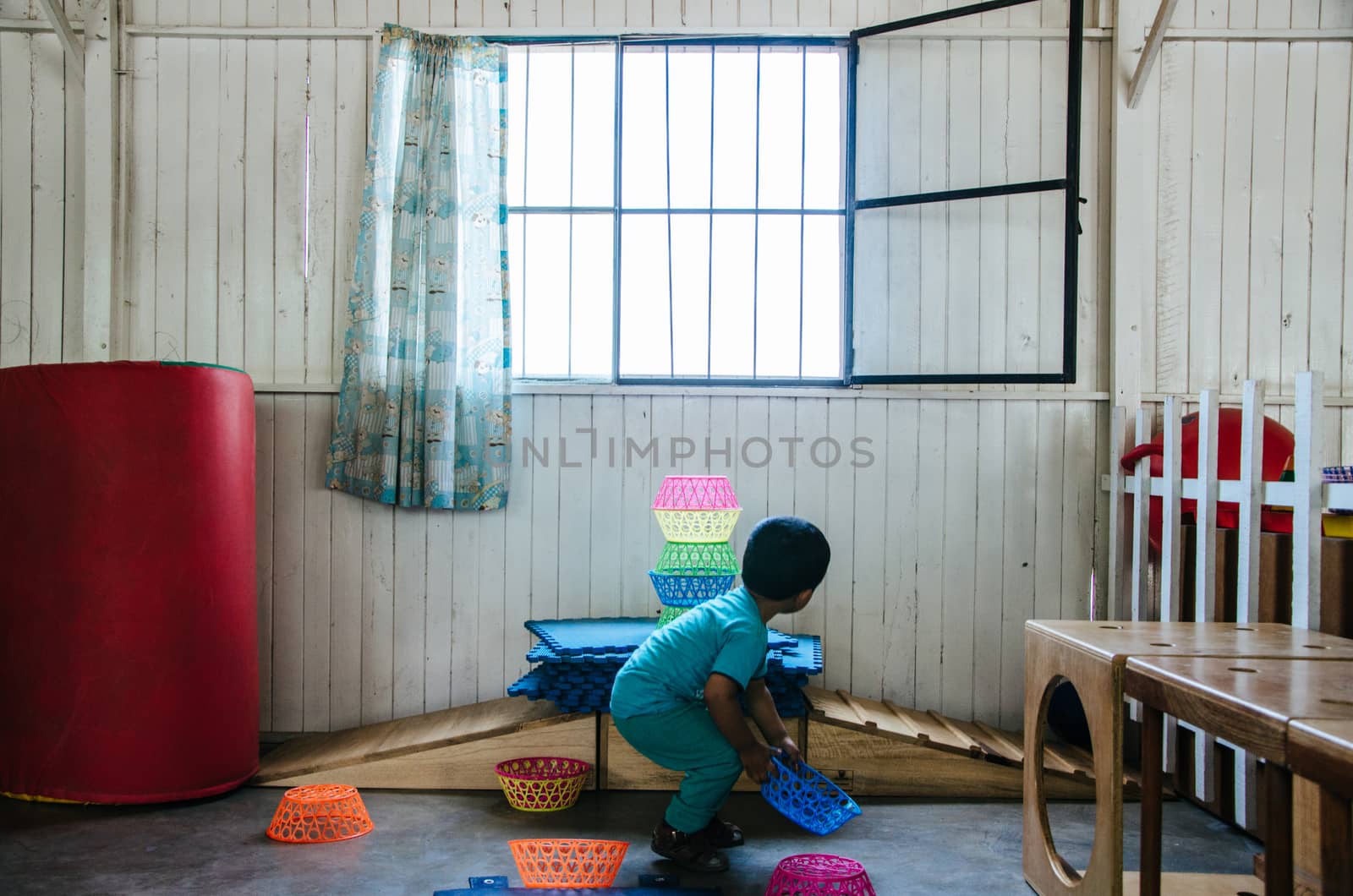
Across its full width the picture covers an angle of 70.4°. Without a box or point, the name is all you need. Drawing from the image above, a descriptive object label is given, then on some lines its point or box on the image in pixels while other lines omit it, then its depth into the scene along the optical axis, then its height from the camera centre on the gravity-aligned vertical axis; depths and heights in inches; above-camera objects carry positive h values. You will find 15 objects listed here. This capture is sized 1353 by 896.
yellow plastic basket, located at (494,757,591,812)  121.3 -44.1
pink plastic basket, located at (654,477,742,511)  134.9 -7.3
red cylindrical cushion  118.9 -18.8
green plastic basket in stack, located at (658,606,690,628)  131.6 -23.6
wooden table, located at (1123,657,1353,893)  48.1 -14.4
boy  98.0 -26.5
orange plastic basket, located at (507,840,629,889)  92.4 -40.9
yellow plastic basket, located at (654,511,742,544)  134.5 -11.5
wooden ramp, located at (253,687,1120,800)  129.8 -43.3
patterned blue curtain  146.6 +22.1
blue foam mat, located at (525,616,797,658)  126.2 -27.5
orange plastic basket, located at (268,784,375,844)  111.4 -44.6
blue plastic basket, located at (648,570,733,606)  132.0 -20.1
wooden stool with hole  68.2 -18.0
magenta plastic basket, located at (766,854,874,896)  84.7 -39.5
